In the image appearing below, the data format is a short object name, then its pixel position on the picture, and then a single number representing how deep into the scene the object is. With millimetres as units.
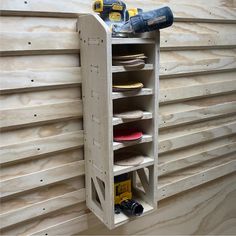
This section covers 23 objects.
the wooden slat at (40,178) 1210
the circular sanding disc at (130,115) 1183
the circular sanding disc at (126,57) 1139
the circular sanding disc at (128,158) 1247
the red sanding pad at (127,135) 1204
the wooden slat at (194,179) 1680
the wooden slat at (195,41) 1497
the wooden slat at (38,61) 1146
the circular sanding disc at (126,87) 1141
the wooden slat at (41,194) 1242
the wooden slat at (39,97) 1168
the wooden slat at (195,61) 1525
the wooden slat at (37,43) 1119
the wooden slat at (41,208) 1237
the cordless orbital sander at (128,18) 1084
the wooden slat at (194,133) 1618
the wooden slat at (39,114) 1165
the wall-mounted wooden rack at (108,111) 1115
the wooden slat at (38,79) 1141
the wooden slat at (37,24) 1117
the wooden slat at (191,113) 1587
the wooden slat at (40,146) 1186
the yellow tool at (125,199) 1275
